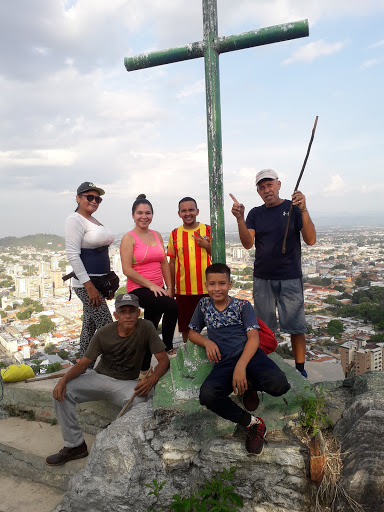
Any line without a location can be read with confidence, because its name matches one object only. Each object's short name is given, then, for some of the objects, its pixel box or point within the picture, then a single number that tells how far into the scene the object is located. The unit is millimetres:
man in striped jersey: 3965
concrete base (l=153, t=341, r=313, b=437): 2834
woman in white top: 3699
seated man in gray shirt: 3404
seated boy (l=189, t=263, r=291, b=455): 2594
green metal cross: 3312
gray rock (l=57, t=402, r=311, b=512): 2463
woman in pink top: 3719
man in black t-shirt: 3566
